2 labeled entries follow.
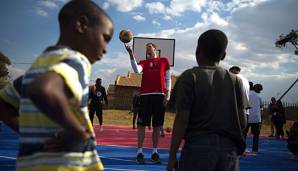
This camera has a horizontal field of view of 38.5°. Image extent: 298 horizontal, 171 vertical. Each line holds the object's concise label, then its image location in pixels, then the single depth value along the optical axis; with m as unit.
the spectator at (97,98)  14.79
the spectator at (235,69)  9.15
